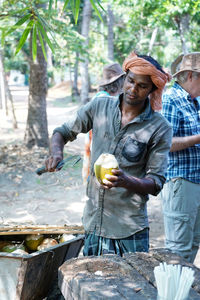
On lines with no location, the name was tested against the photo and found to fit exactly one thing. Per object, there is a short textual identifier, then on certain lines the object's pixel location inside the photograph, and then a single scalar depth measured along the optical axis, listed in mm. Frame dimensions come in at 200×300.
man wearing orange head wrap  2262
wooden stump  1635
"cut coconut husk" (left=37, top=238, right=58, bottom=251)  3175
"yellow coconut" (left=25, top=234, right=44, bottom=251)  3258
